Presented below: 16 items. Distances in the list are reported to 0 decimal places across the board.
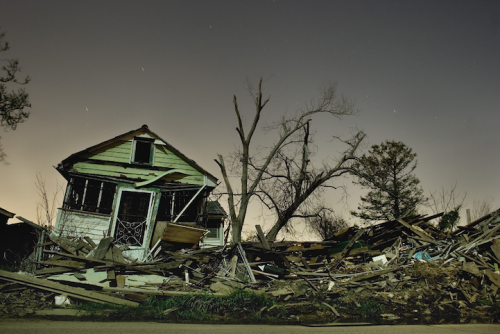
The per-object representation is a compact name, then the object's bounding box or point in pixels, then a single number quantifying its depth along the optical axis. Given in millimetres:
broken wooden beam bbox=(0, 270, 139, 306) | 7723
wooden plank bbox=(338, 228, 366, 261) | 12305
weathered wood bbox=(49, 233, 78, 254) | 11219
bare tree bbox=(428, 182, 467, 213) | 23059
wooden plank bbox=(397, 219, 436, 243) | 12695
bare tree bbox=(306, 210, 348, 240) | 32250
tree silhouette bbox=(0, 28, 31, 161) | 15492
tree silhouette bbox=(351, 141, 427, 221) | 27994
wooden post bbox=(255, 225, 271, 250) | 12000
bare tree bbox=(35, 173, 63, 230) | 12674
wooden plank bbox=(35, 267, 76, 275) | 9556
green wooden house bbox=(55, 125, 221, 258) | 13406
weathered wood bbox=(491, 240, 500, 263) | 10837
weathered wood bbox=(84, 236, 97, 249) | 11883
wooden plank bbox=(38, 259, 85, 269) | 9852
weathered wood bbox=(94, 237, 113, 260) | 10698
